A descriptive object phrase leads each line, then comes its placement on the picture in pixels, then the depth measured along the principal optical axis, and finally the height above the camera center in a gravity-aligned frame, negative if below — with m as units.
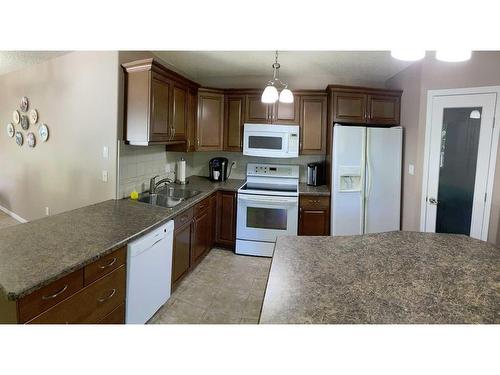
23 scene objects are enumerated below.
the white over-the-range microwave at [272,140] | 3.53 +0.33
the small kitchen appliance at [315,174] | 3.66 -0.07
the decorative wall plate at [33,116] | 3.46 +0.51
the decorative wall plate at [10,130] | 4.01 +0.38
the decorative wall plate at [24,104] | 3.61 +0.69
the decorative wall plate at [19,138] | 3.85 +0.27
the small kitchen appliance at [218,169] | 3.92 -0.05
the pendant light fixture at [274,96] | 2.45 +0.62
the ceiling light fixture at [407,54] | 0.92 +0.39
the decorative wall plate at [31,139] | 3.57 +0.24
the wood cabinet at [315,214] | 3.35 -0.52
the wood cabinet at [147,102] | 2.45 +0.53
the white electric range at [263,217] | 3.34 -0.58
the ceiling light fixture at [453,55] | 0.90 +0.38
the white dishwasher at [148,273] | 1.80 -0.76
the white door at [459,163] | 2.59 +0.10
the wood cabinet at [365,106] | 3.33 +0.74
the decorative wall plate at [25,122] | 3.65 +0.46
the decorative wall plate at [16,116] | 3.82 +0.55
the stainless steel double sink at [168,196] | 2.85 -0.34
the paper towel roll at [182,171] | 3.64 -0.09
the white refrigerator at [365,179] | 3.19 -0.10
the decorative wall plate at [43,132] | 3.25 +0.31
